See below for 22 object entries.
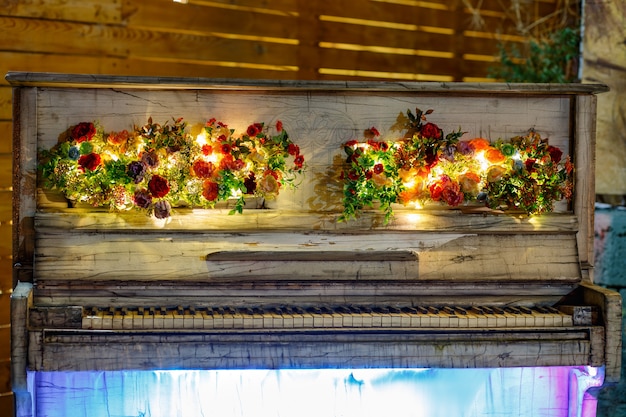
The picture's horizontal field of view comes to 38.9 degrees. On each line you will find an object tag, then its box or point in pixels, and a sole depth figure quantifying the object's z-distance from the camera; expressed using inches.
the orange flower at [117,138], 137.7
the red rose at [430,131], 142.7
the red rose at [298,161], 141.6
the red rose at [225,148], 138.6
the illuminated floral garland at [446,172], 141.9
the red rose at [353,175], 141.5
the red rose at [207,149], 138.8
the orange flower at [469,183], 143.0
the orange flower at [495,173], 143.6
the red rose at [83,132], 135.6
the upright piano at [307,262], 133.0
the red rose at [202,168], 137.3
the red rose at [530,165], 144.5
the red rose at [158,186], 135.1
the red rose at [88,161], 134.4
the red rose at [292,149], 141.5
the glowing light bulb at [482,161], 145.9
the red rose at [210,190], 137.7
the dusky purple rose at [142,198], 135.9
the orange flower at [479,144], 145.1
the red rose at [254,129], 139.9
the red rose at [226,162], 138.1
